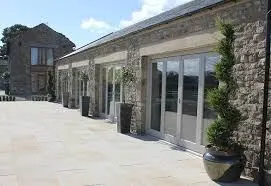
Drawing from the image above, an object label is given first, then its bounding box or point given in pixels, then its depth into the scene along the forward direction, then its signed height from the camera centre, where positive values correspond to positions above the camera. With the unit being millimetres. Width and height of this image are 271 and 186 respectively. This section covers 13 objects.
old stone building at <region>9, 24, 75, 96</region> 24932 +3663
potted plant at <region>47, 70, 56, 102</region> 18043 +175
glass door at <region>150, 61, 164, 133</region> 6574 -119
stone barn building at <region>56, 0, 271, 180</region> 3954 +490
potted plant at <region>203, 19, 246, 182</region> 3829 -372
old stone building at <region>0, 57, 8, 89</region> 45167 +4615
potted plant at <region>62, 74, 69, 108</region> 13953 -586
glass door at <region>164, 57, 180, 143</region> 5918 -159
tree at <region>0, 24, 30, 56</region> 44980 +11428
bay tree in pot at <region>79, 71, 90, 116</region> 10517 -701
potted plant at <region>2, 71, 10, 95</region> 26133 -62
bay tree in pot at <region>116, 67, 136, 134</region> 7195 -680
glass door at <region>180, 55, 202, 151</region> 5307 -217
